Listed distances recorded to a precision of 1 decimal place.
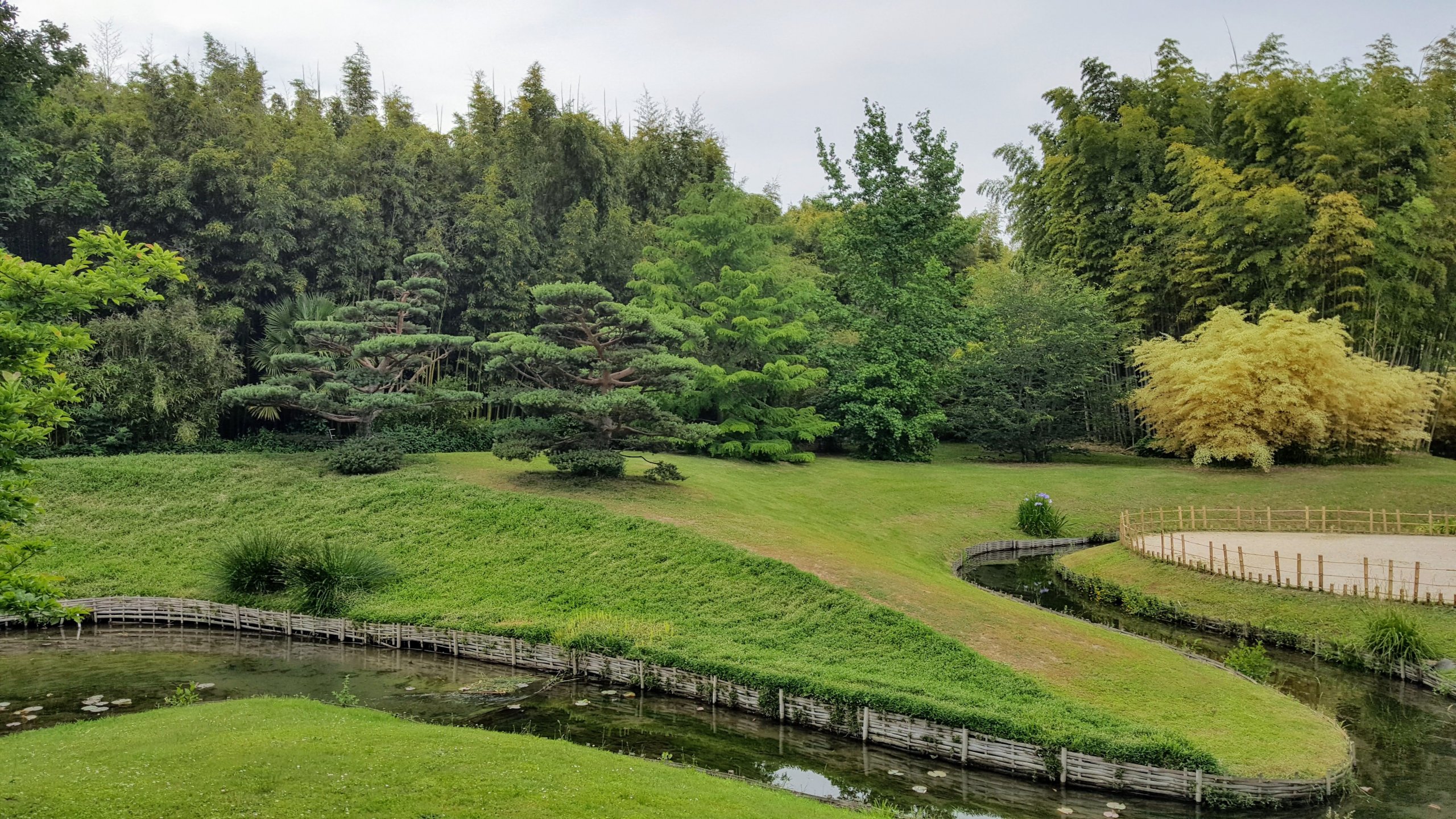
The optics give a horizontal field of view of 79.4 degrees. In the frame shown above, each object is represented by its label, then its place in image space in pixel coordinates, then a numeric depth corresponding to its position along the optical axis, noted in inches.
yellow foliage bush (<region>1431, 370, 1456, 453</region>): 1235.2
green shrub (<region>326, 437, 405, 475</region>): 838.5
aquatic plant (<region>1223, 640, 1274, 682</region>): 496.7
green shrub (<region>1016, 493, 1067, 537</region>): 951.6
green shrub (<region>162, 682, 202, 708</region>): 436.1
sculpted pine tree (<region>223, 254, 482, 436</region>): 861.2
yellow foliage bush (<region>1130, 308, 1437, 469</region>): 1046.4
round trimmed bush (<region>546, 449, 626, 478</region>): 779.4
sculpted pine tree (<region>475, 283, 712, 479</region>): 753.6
